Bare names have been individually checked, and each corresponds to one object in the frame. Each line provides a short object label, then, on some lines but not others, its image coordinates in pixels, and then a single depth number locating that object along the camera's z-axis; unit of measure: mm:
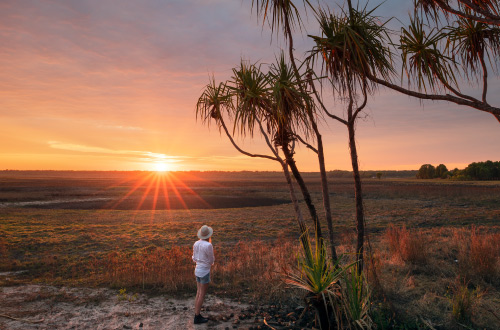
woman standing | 6418
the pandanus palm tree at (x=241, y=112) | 7379
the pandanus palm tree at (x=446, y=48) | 6176
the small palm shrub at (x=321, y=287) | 5379
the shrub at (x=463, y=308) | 6108
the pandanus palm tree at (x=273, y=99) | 7125
